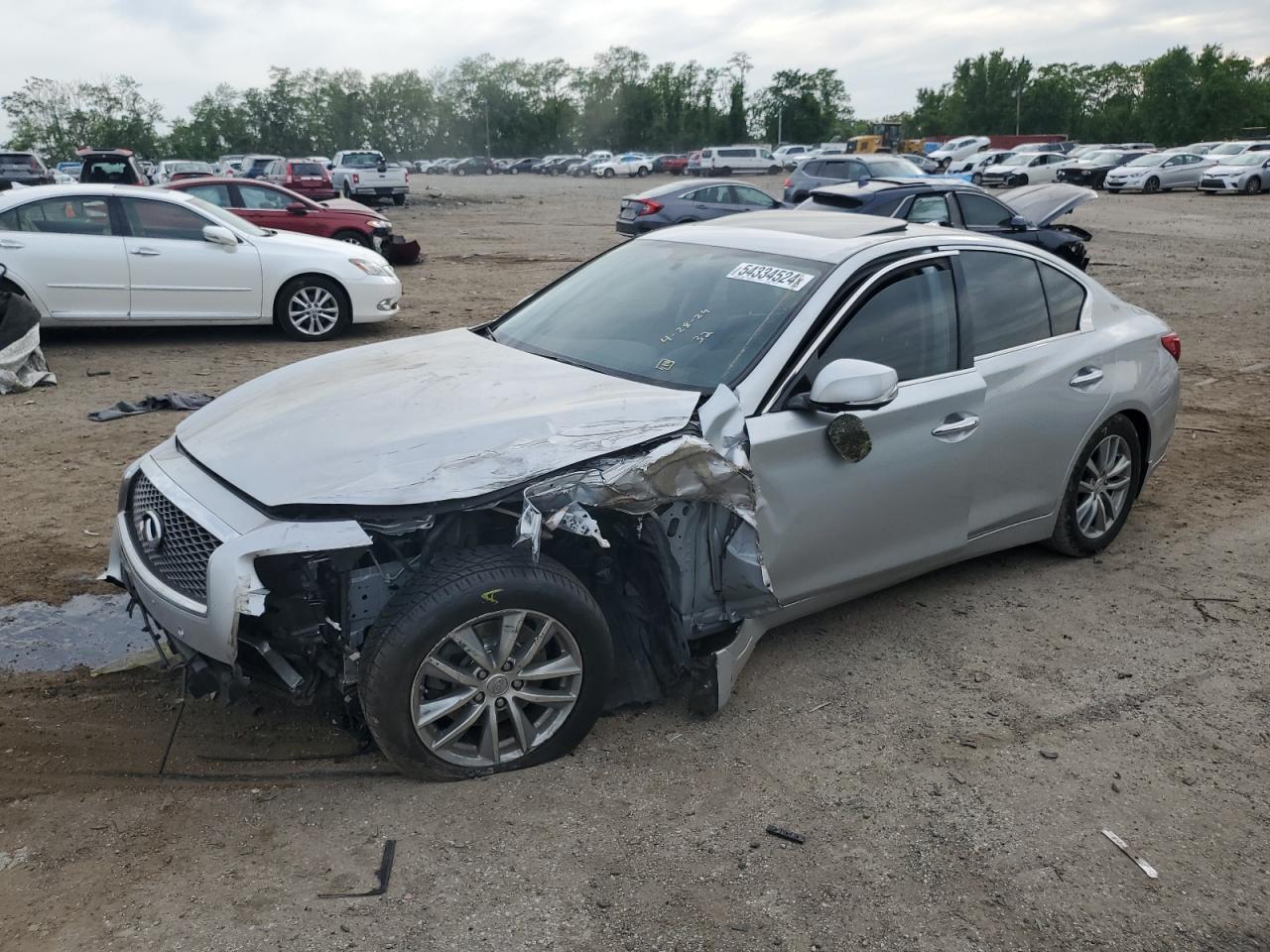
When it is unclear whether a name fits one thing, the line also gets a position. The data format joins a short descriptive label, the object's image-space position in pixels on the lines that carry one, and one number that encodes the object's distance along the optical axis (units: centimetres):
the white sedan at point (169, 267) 981
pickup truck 3481
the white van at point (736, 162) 5784
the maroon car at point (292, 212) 1583
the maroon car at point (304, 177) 2722
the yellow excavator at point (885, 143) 6309
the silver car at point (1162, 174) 3756
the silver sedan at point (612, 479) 324
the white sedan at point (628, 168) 6738
